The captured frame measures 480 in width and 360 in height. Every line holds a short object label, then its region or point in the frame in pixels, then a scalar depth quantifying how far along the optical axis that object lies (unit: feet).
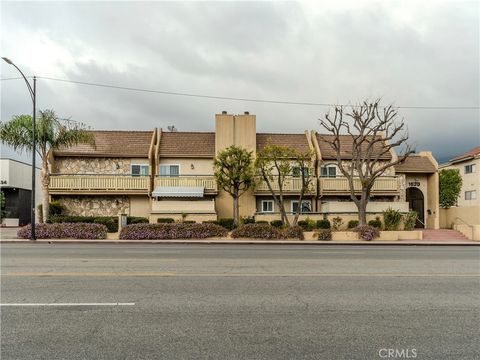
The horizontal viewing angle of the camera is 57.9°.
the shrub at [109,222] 91.91
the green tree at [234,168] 91.50
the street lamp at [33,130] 75.31
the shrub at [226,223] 94.89
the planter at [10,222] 117.70
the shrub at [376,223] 93.40
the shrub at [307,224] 91.73
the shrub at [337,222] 93.42
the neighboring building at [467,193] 106.11
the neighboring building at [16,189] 120.37
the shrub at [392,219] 91.86
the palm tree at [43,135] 84.64
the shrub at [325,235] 82.23
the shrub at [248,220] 95.54
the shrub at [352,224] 94.06
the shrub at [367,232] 82.58
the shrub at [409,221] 92.38
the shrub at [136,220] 96.63
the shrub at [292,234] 81.87
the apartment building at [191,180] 98.78
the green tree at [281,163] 88.99
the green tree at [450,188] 121.90
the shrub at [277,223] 93.42
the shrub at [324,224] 91.86
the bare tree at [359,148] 89.04
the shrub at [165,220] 94.07
